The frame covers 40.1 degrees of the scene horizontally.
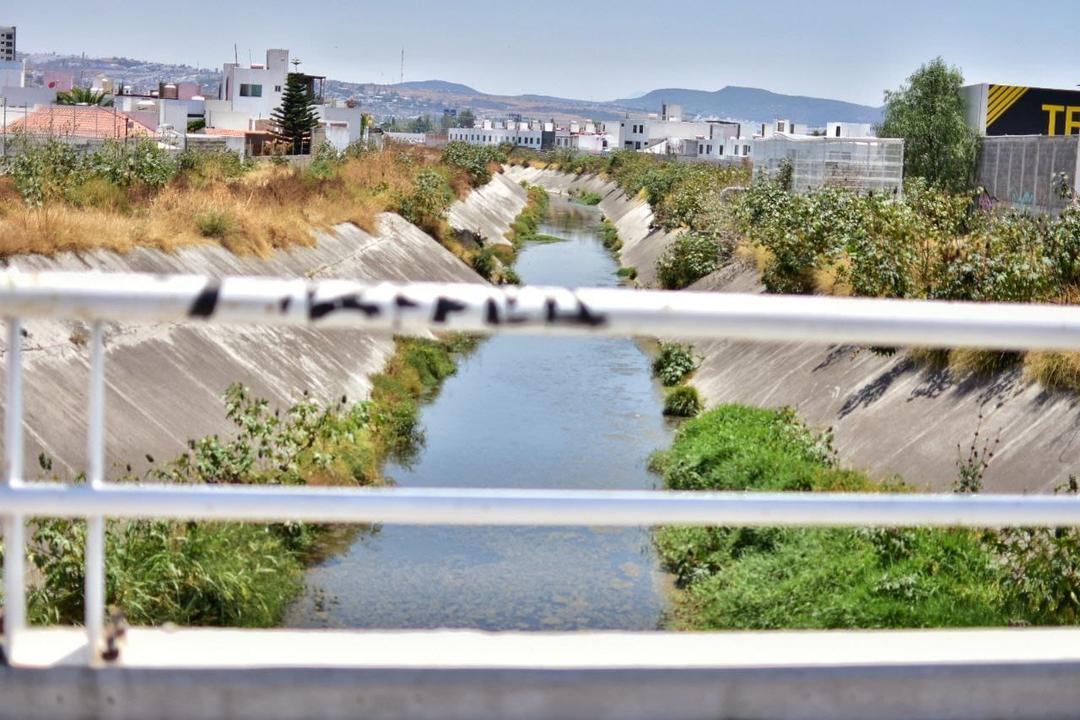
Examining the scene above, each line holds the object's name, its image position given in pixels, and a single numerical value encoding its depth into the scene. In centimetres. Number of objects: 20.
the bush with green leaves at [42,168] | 2133
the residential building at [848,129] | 10481
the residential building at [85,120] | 5306
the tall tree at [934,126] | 4659
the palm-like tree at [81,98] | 8706
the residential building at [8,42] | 17350
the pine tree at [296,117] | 6184
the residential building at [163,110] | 7794
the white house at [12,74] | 10369
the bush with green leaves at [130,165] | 2575
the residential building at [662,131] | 16775
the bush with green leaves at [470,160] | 6044
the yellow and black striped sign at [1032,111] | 5041
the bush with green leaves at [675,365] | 2367
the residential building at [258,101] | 8975
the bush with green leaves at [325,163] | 3794
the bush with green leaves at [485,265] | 3706
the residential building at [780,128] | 15577
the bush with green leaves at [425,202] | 3709
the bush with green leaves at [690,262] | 3219
